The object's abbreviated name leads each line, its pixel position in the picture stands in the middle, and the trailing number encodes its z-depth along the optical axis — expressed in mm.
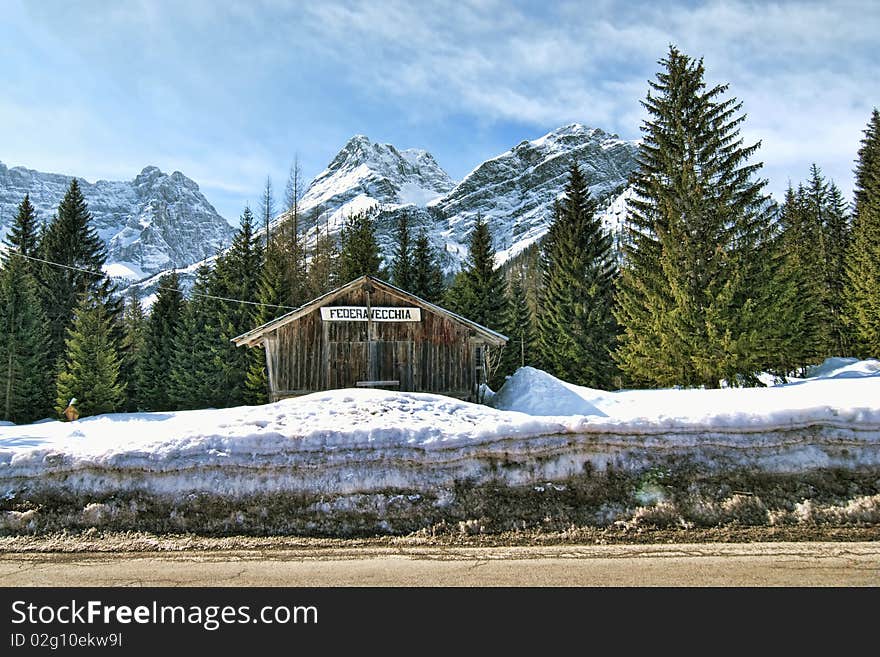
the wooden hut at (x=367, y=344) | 16062
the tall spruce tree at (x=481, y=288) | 33156
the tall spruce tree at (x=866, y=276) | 26594
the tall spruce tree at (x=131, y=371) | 35500
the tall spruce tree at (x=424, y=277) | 35594
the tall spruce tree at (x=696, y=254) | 17922
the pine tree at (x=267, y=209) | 39344
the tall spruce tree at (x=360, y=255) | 33875
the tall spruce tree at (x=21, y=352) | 28406
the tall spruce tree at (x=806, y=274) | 23080
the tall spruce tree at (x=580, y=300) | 27938
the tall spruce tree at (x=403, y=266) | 35938
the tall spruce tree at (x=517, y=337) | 33828
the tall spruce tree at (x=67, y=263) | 36000
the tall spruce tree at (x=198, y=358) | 32375
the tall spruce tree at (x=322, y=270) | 36625
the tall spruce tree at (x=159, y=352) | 35750
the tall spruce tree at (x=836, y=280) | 33688
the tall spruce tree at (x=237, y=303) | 32000
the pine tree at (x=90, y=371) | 28641
